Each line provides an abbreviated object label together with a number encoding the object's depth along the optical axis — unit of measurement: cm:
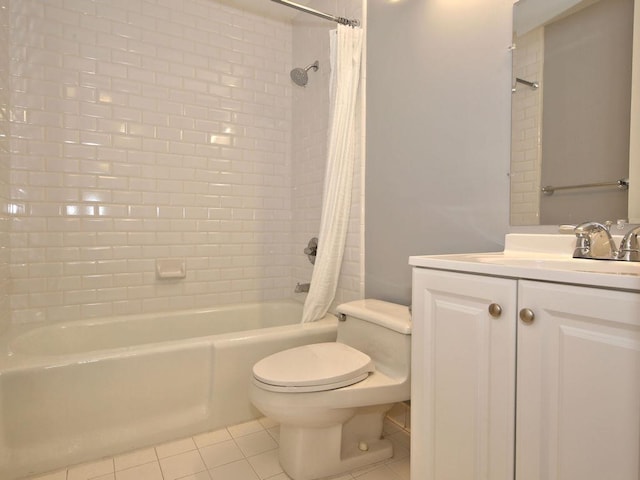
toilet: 133
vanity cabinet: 70
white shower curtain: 197
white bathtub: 146
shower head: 246
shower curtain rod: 199
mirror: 110
